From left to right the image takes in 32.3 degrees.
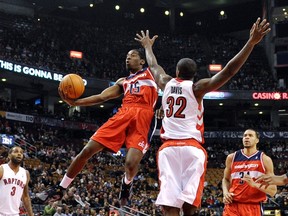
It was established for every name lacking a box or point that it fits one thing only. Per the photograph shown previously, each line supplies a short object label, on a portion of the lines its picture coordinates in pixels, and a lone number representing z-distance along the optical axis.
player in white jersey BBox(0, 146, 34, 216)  8.41
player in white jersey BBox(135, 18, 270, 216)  5.34
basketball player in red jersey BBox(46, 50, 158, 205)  7.58
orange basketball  7.07
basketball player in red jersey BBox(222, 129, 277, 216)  7.36
